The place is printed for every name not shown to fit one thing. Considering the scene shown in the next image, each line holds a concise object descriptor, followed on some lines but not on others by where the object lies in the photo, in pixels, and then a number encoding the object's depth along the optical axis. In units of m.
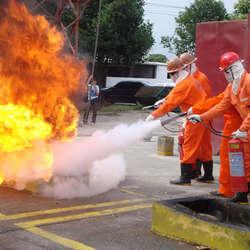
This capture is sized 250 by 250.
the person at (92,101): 20.08
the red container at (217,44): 10.77
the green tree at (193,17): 37.12
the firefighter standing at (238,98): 6.26
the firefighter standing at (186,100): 7.93
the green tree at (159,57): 62.47
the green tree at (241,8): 25.59
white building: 35.47
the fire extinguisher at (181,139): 8.53
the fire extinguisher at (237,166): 6.14
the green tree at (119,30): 30.88
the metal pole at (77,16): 14.95
